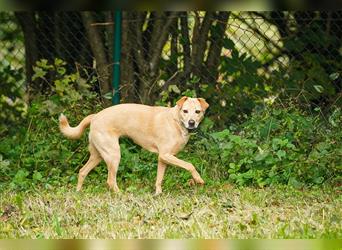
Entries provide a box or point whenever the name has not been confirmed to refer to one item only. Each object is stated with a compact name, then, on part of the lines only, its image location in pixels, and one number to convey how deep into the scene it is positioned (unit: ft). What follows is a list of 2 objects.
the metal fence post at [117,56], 46.51
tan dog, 38.14
